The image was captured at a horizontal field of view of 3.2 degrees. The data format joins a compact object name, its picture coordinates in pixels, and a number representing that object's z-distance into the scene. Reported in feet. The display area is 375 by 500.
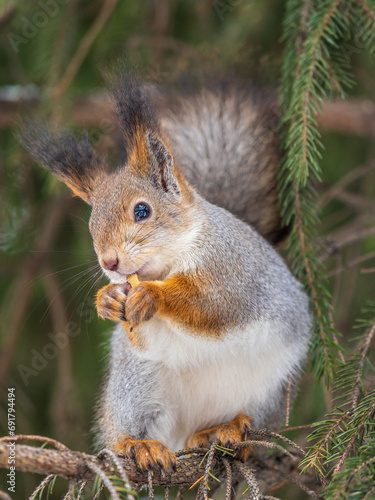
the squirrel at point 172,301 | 11.51
